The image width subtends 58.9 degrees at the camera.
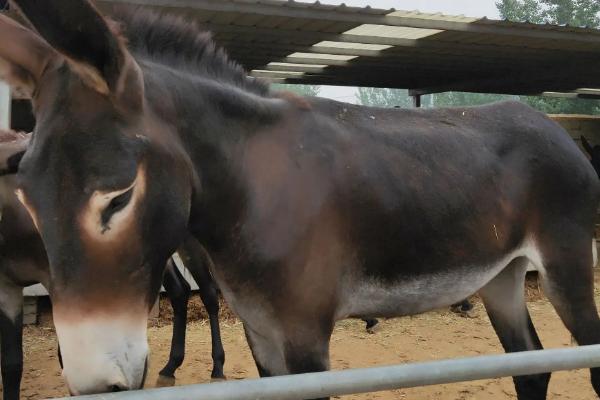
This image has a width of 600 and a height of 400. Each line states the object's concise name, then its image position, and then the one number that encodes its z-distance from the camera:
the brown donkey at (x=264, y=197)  1.29
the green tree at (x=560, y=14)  24.98
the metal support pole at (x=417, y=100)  10.95
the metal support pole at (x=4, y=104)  4.32
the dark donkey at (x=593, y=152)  8.65
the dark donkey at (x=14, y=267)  3.36
